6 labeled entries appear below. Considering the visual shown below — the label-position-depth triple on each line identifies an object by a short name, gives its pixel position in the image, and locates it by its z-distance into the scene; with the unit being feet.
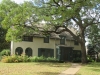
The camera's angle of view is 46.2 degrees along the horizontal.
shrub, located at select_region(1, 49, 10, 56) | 74.97
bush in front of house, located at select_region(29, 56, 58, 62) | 70.92
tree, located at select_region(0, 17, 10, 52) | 111.13
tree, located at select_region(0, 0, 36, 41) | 58.15
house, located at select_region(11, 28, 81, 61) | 78.53
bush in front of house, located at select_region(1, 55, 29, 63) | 65.74
